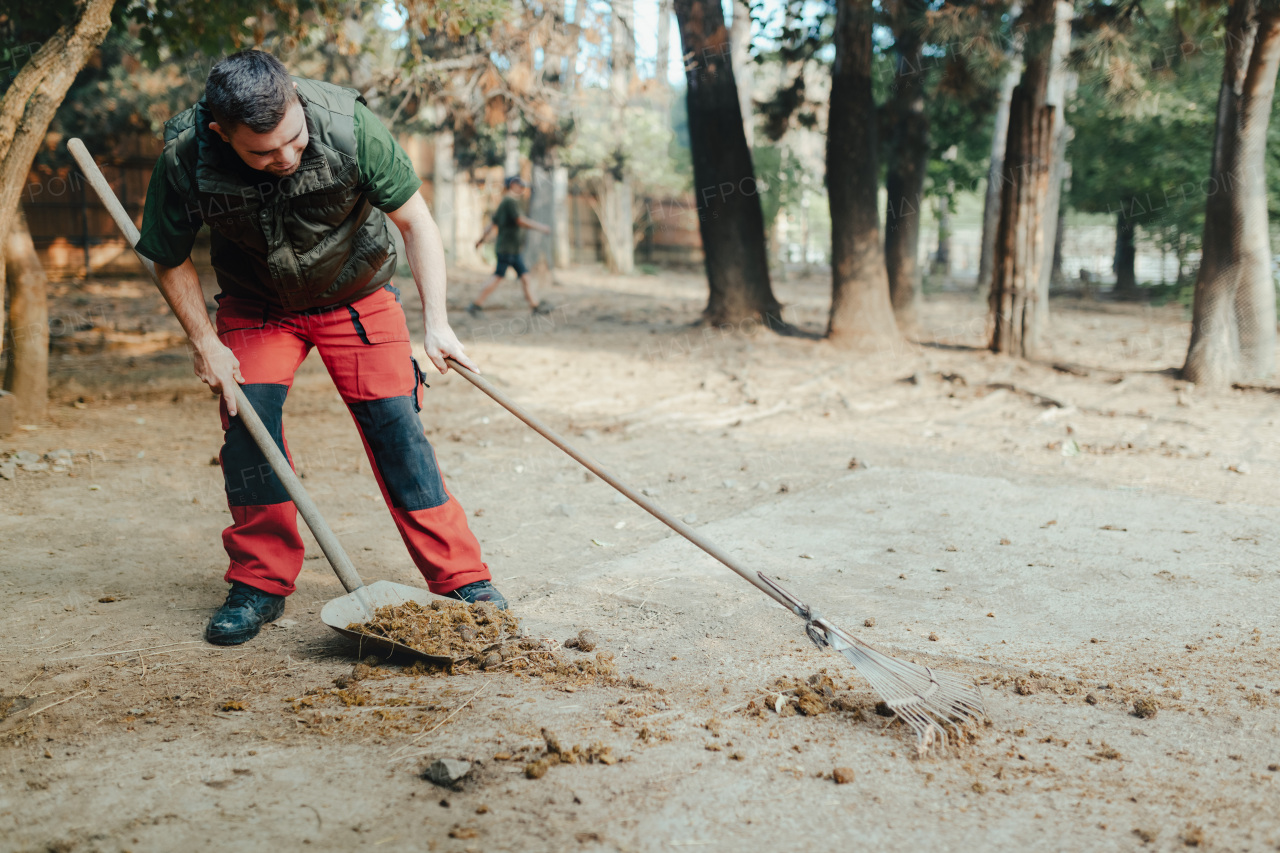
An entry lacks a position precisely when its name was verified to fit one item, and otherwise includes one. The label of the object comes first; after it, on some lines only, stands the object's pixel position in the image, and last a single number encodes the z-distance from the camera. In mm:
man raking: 2604
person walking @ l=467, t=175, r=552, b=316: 11656
